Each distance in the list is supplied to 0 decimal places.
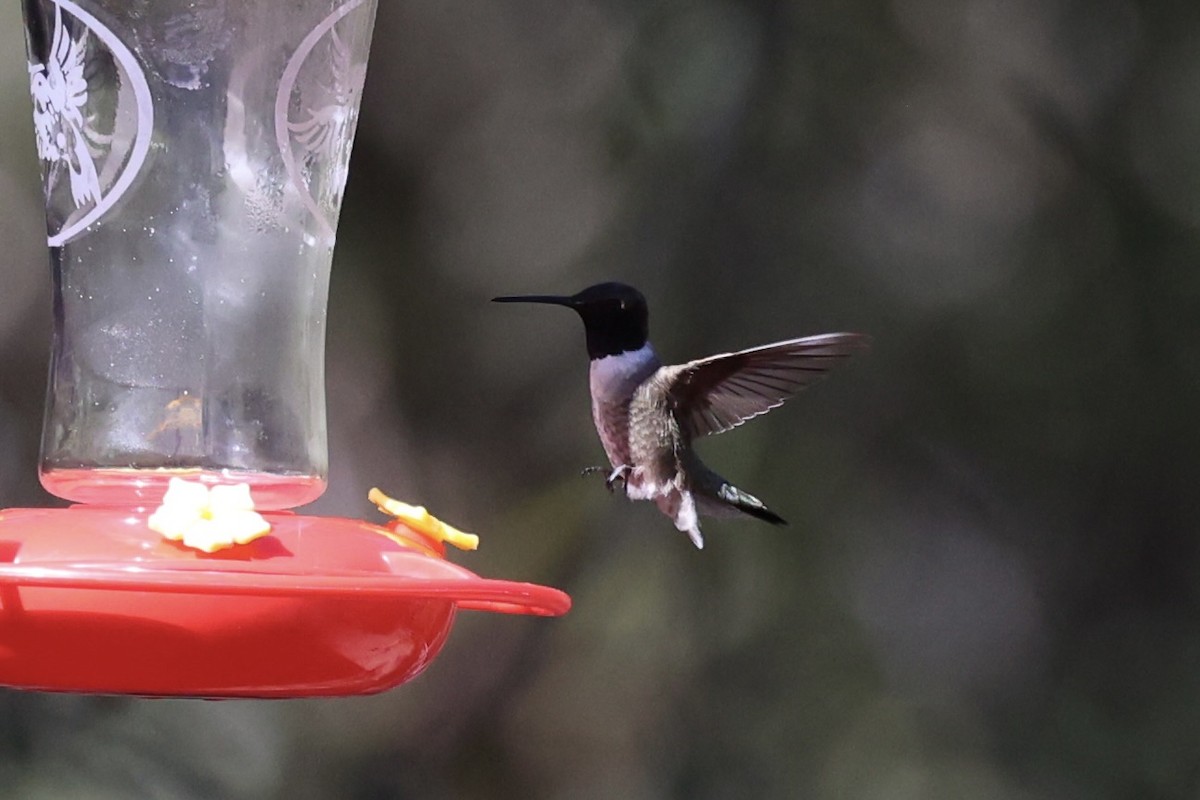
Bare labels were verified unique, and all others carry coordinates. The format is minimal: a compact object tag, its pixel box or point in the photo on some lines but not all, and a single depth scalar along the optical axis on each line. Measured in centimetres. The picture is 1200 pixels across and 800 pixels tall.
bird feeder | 431
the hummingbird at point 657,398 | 680
